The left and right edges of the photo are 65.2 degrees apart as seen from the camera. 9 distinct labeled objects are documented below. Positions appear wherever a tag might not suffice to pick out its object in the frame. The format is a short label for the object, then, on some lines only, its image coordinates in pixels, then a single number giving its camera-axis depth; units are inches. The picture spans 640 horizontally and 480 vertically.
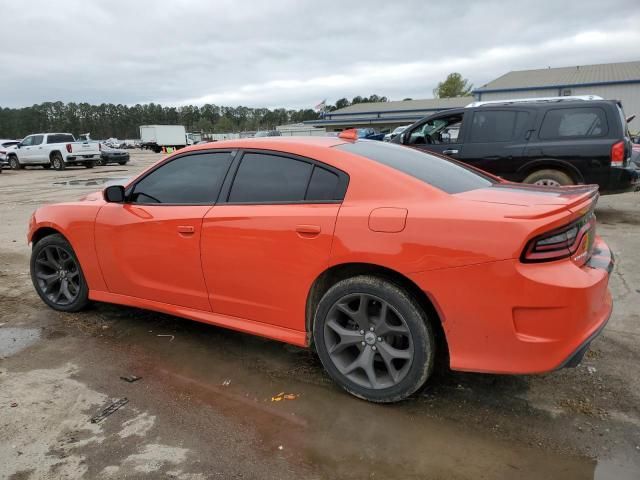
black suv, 284.8
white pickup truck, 932.0
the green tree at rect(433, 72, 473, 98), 3376.0
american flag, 2028.8
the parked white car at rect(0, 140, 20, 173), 991.4
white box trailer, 2138.3
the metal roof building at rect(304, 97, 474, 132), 2231.8
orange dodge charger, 96.1
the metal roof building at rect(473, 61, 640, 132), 1476.4
